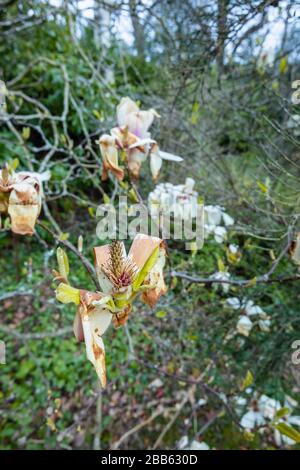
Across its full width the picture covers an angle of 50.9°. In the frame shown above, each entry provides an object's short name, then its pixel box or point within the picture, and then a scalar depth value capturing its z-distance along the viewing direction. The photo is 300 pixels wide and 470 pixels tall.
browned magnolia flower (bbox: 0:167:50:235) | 0.46
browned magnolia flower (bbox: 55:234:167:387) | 0.33
